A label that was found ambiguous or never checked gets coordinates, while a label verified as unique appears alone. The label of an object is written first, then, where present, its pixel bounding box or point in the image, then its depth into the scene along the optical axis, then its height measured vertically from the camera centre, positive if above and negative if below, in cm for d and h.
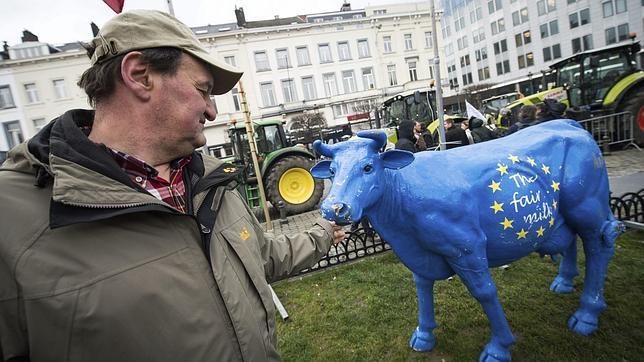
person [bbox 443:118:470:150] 673 -48
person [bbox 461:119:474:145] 723 -57
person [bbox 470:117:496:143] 761 -62
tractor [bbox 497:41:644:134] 945 +2
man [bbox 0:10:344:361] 98 -19
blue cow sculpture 209 -68
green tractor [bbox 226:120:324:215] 870 -73
